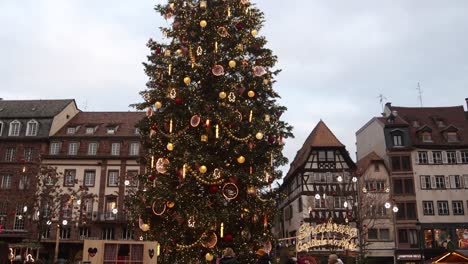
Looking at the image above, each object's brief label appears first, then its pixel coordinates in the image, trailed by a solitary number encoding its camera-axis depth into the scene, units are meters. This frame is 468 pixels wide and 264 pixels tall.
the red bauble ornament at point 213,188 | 16.88
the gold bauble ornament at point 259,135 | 16.84
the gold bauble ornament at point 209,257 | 16.21
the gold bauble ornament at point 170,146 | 16.84
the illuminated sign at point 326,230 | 33.72
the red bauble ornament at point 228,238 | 16.83
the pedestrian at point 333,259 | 10.05
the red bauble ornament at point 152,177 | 18.11
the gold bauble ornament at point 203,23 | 17.95
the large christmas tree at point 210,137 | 16.78
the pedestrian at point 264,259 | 10.92
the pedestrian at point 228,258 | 9.69
